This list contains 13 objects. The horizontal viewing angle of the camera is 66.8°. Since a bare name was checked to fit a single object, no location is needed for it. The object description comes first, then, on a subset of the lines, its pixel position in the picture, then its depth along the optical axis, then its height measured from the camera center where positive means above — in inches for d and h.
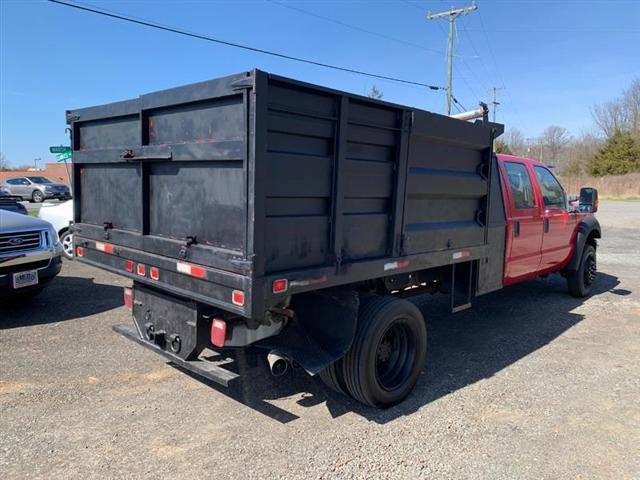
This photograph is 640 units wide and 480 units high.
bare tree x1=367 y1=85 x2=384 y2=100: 1246.3 +213.2
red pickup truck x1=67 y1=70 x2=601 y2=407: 120.3 -13.8
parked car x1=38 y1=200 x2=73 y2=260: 381.7 -44.3
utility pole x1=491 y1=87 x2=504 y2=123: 1809.8 +284.5
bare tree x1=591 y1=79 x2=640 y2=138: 2278.5 +322.3
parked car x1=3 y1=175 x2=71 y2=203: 1200.2 -65.4
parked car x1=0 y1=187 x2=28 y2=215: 321.6 -28.9
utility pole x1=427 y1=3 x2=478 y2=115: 1074.2 +343.4
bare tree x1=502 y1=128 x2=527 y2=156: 2824.8 +233.1
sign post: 457.4 +12.5
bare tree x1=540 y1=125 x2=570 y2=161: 3061.0 +260.5
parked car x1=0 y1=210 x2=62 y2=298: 228.2 -45.6
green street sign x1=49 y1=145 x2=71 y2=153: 471.9 +13.5
